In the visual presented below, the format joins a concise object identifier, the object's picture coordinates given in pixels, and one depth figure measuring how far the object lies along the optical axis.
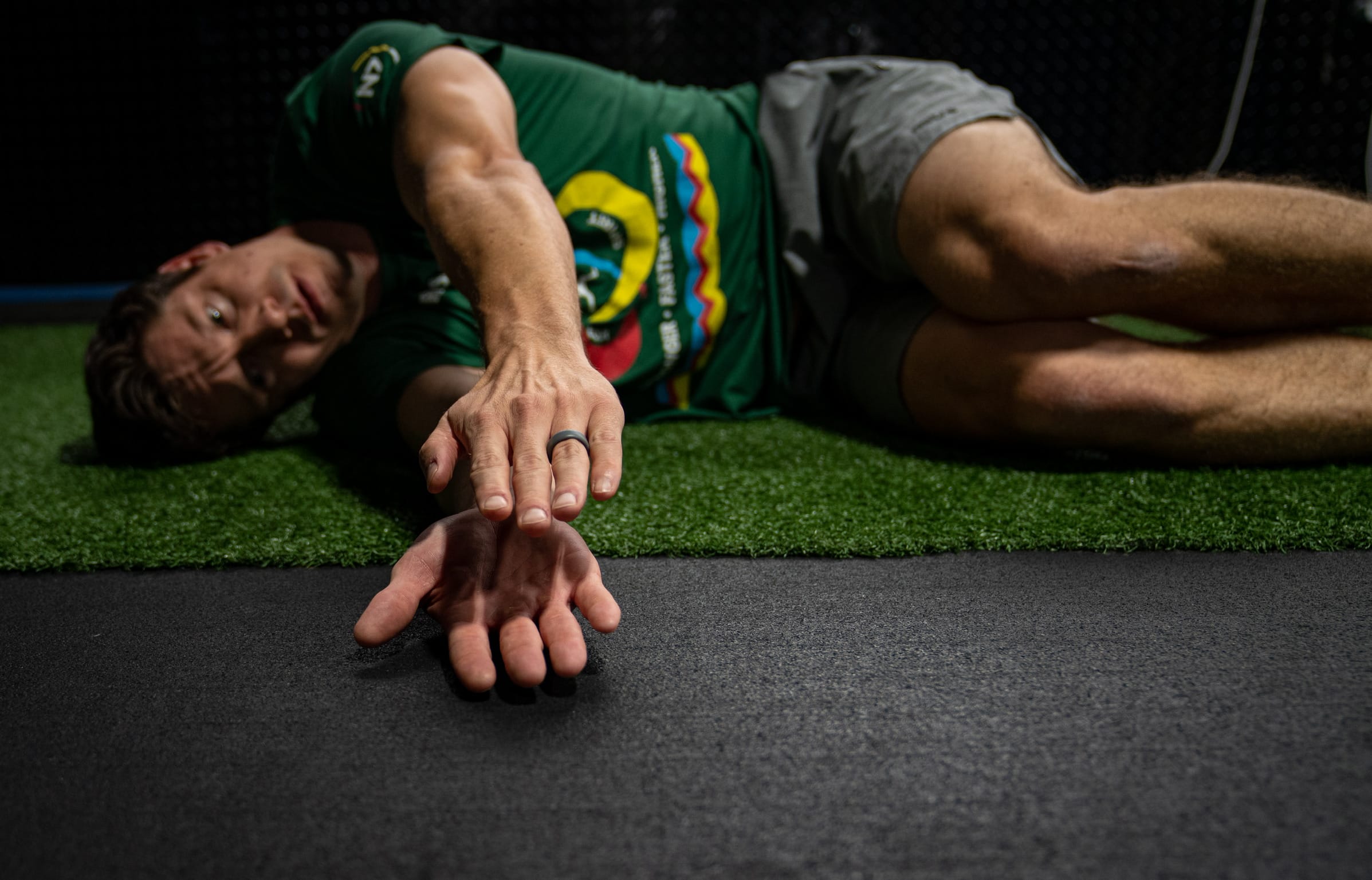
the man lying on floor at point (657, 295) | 0.64
